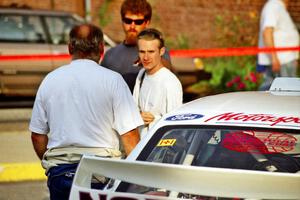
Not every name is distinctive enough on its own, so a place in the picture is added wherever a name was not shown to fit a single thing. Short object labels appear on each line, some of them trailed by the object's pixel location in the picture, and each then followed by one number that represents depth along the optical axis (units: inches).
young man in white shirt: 410.0
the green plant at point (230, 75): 993.5
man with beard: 462.9
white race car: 276.4
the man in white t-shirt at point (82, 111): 353.4
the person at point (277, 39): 721.6
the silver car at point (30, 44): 861.8
